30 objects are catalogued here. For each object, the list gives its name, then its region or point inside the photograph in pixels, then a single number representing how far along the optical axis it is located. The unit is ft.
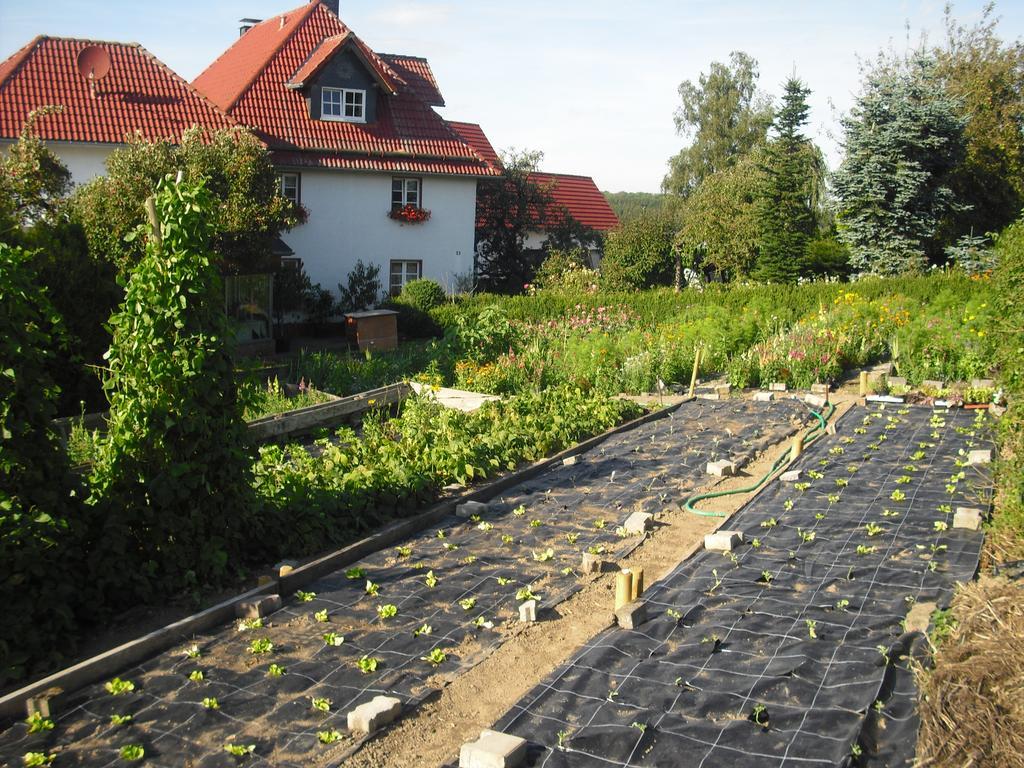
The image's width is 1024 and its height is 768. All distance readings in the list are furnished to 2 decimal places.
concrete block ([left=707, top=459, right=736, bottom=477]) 31.78
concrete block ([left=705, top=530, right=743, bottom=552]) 23.53
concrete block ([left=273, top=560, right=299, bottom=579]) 21.75
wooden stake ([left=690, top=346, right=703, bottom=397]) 45.79
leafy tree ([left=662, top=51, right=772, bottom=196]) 139.13
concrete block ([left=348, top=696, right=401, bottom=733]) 15.42
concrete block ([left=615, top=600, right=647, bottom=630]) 18.93
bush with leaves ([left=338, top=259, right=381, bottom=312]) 76.64
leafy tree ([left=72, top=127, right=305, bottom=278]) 44.57
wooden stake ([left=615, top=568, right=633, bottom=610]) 19.86
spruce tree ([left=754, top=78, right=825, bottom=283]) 93.45
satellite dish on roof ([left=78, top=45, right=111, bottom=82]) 67.15
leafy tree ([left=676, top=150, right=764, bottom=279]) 99.81
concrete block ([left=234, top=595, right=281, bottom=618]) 19.92
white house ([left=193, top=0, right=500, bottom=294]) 75.25
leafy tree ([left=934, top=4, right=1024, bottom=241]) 94.12
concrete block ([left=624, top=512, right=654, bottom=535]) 25.99
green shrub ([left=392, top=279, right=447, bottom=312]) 72.74
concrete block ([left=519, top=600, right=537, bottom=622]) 20.09
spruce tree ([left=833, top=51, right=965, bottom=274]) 86.28
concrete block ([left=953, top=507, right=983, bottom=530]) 23.65
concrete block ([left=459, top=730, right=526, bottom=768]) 13.83
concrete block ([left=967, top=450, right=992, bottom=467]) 30.35
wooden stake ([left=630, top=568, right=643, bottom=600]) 20.16
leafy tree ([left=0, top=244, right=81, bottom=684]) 17.76
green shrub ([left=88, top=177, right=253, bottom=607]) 21.09
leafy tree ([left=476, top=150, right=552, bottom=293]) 96.27
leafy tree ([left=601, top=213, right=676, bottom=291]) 90.38
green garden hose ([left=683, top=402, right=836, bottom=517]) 28.04
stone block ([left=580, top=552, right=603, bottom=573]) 22.84
